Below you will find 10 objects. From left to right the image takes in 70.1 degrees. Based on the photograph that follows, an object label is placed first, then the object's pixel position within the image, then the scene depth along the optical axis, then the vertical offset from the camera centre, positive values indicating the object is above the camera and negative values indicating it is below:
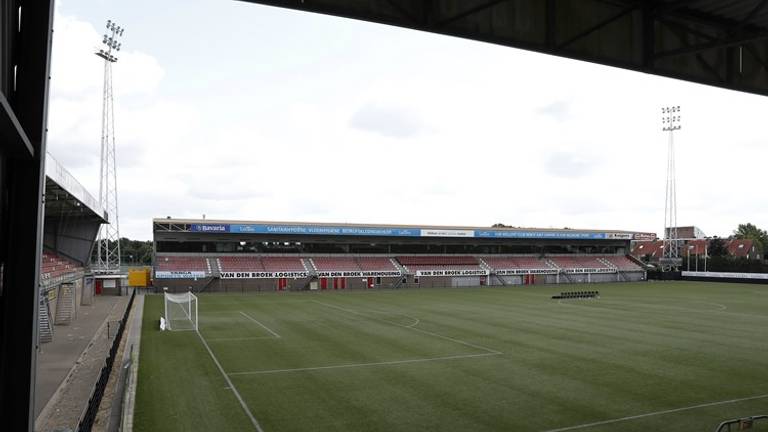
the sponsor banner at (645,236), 95.08 +1.11
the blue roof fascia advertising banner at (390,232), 67.50 +1.00
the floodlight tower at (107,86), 58.38 +15.86
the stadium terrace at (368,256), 64.62 -2.47
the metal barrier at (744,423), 12.28 -4.15
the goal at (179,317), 31.36 -5.26
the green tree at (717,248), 112.97 -0.96
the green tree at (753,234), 128.40 +2.53
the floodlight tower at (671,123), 79.50 +17.47
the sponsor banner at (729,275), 76.39 -4.58
